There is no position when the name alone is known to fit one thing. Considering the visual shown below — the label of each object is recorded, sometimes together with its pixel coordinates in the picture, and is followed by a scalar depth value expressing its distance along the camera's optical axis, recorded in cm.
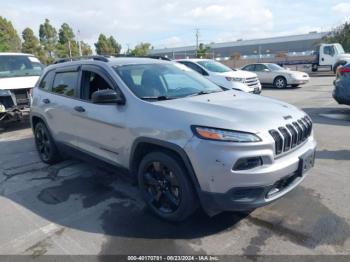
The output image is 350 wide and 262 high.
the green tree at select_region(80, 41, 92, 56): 5524
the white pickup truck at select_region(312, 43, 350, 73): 2490
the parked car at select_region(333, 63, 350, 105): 827
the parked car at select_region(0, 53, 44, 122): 795
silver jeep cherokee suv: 291
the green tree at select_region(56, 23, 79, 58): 4922
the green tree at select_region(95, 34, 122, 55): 5802
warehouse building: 6796
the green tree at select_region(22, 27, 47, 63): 4134
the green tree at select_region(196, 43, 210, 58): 4835
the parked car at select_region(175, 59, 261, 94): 1208
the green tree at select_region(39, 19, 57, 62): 4931
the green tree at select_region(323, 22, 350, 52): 3878
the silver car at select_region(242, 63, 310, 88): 1631
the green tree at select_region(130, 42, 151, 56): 5740
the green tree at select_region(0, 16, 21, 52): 3378
